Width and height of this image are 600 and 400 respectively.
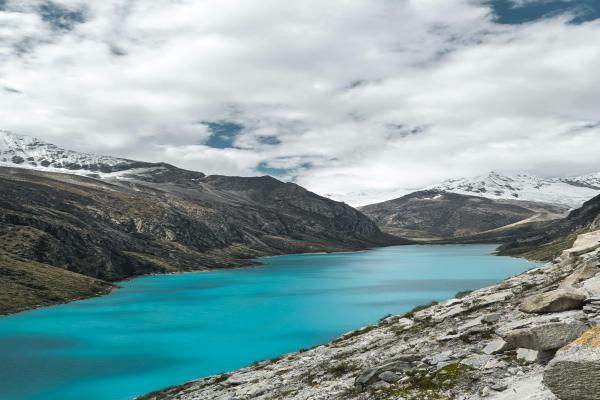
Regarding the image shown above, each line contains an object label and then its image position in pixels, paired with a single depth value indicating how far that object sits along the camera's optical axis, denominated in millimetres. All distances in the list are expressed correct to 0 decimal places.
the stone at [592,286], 23177
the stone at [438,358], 22031
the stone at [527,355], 17734
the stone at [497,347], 20139
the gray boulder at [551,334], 16469
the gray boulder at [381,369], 22625
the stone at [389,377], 21609
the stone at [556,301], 21500
